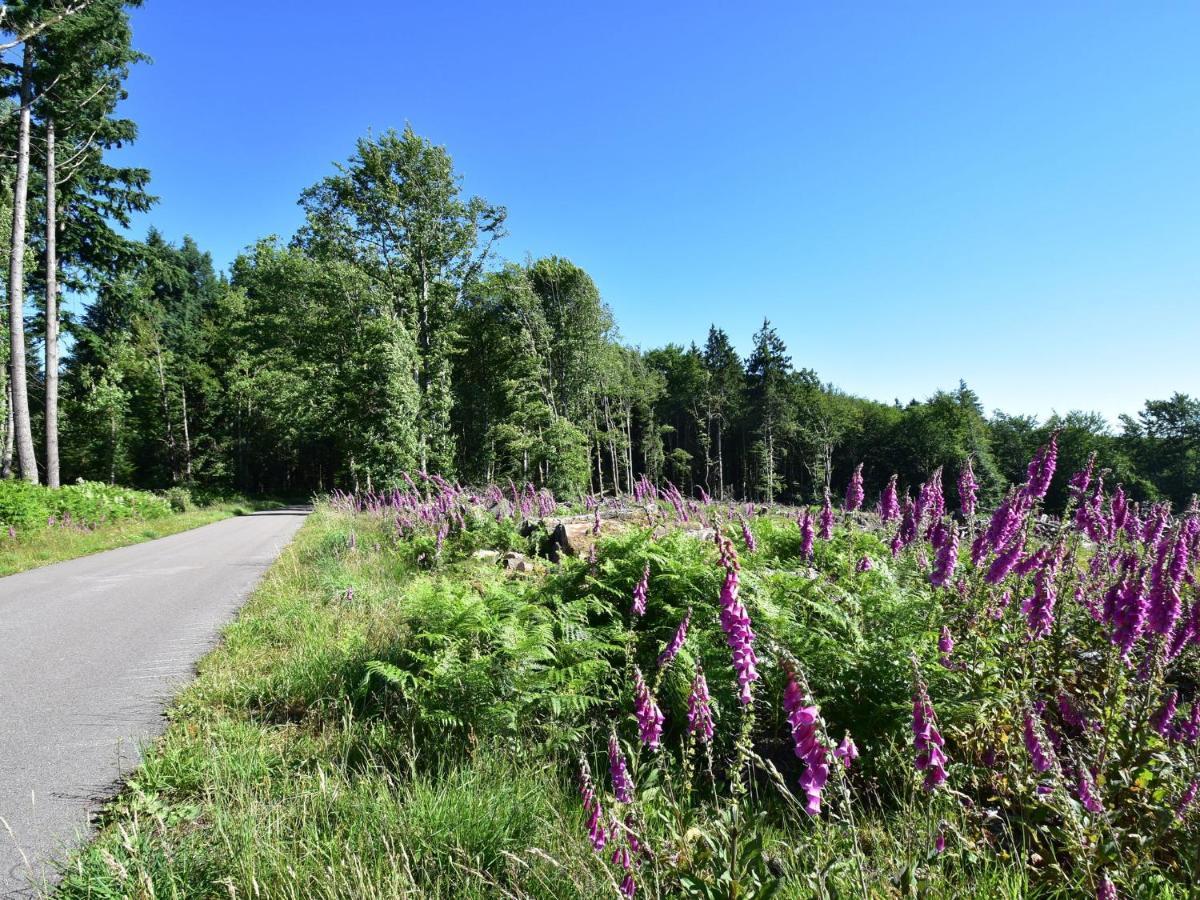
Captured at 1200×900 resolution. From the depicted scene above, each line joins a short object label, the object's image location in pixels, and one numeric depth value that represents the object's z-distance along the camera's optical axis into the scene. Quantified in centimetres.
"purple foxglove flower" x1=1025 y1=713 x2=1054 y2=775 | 217
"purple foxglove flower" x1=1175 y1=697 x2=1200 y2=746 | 254
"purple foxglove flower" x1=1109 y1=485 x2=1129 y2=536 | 535
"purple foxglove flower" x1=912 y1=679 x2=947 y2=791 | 181
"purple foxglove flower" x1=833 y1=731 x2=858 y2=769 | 192
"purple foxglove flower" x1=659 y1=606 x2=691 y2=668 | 242
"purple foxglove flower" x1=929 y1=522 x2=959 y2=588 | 349
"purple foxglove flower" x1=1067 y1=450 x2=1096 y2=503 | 430
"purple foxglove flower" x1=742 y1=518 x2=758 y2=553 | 490
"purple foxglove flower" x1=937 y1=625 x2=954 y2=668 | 303
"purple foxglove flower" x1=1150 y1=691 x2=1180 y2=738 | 259
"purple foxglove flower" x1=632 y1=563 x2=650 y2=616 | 336
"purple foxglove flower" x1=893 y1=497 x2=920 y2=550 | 516
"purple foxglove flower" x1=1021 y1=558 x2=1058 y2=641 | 332
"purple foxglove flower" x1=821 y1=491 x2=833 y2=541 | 489
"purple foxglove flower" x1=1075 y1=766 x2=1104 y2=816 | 209
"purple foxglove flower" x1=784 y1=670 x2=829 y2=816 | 165
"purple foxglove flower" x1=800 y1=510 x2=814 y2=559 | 455
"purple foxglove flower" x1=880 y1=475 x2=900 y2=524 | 601
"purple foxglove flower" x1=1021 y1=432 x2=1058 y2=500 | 412
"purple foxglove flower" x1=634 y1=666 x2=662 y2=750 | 212
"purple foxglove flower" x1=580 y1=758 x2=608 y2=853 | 188
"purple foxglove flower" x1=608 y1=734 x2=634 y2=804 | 194
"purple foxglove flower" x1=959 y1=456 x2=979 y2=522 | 467
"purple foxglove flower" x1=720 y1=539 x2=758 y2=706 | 200
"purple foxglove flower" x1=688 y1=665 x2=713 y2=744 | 213
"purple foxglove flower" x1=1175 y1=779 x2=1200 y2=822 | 206
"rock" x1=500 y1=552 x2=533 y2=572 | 783
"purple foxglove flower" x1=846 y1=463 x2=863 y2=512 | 548
